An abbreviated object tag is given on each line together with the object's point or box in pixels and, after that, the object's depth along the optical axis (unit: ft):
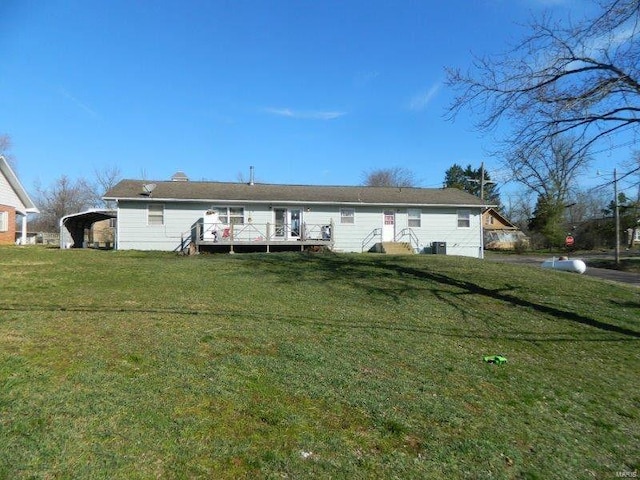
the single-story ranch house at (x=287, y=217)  66.33
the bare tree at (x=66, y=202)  168.45
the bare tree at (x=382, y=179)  206.84
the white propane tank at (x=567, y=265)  60.34
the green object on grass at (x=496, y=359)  18.98
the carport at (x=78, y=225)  70.54
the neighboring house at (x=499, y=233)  152.66
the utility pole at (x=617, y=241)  88.29
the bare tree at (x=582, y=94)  27.89
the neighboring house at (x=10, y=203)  77.56
